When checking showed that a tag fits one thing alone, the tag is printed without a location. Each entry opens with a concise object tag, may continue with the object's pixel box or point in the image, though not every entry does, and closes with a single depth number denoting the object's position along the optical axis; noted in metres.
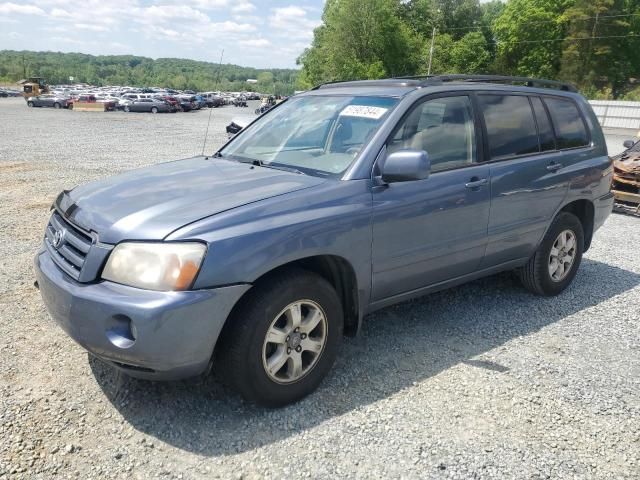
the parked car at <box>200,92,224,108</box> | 54.93
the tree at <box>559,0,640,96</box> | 53.53
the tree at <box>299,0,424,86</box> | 60.97
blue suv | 2.59
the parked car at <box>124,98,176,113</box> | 40.75
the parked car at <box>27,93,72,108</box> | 43.50
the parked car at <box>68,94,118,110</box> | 41.53
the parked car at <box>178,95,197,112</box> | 43.94
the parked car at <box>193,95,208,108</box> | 48.03
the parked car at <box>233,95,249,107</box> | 58.06
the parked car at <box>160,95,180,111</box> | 42.09
